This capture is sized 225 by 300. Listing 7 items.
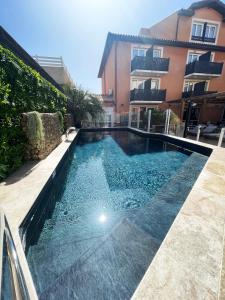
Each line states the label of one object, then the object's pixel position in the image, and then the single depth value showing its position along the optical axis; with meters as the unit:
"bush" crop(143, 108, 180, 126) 10.96
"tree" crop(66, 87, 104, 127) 13.06
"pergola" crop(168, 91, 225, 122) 14.04
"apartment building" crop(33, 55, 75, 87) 13.75
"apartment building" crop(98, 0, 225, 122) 12.98
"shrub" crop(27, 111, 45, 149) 4.00
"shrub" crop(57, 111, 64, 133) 7.69
